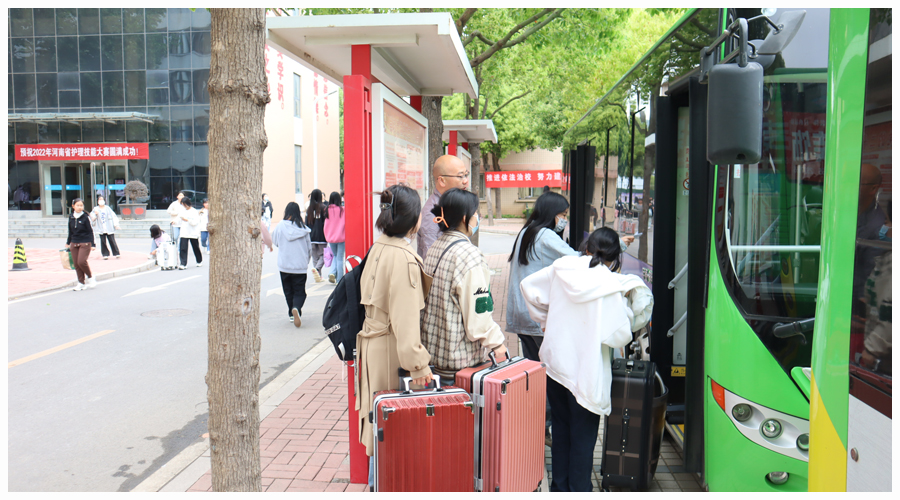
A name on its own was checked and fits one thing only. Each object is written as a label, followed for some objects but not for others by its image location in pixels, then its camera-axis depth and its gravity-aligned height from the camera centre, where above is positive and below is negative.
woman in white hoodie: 3.46 -0.66
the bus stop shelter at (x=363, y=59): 3.79 +0.99
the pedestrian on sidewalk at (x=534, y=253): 4.39 -0.30
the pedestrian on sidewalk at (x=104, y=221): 16.91 -0.33
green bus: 1.93 -0.16
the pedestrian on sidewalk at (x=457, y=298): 3.24 -0.45
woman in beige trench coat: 3.15 -0.48
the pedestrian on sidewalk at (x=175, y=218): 16.36 -0.24
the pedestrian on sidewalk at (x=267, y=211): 18.99 -0.06
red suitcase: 3.05 -1.11
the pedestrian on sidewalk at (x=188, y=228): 15.54 -0.47
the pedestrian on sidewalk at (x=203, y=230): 17.30 -0.63
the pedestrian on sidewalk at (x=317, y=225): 11.15 -0.29
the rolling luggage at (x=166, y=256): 15.31 -1.15
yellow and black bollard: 15.23 -1.23
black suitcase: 3.68 -1.27
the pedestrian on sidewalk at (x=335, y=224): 10.66 -0.25
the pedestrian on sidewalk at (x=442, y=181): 4.25 +0.19
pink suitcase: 3.23 -1.09
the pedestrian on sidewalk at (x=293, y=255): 8.84 -0.63
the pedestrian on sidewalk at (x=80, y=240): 12.22 -0.60
